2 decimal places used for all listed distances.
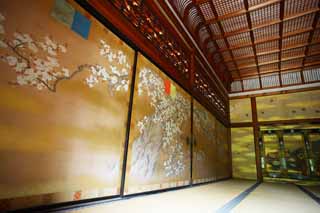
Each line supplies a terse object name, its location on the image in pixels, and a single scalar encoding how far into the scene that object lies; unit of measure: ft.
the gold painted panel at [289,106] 19.34
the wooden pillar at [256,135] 20.04
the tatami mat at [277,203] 5.74
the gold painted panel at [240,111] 22.21
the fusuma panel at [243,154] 20.61
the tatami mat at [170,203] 4.65
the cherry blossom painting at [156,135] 6.48
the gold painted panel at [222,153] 17.35
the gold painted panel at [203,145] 12.04
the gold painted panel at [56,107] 3.52
